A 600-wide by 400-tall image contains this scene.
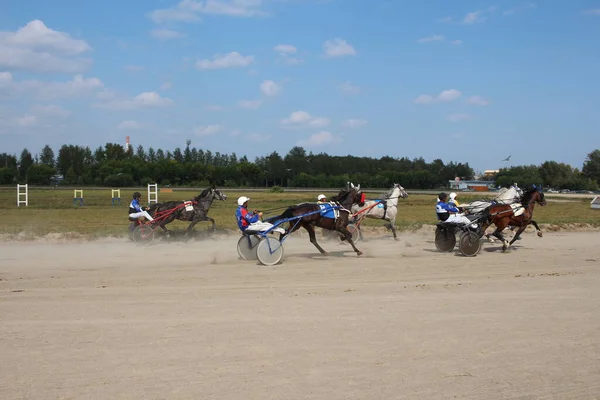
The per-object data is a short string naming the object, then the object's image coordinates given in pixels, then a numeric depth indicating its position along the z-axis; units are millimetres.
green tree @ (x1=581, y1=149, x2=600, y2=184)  95688
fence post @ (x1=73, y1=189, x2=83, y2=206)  39453
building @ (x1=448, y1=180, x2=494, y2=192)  80200
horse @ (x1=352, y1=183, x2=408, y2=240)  18969
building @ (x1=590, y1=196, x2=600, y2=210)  37719
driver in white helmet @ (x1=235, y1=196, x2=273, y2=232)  13422
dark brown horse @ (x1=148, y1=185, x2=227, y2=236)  18359
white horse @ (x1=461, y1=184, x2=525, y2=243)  16266
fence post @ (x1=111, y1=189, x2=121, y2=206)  40588
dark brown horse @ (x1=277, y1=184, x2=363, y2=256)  14484
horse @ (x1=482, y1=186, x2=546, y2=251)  15914
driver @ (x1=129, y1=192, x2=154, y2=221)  17438
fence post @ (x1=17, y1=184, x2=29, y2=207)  36491
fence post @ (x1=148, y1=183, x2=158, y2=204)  43806
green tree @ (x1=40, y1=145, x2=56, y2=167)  124250
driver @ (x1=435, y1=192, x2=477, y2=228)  15125
